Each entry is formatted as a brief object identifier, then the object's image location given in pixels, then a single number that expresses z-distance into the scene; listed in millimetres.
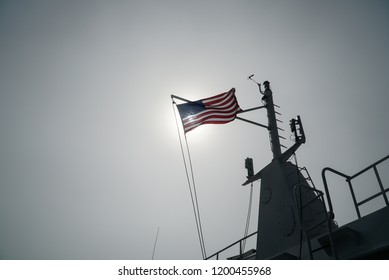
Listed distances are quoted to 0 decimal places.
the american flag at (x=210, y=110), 7957
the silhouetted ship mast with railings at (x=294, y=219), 3592
